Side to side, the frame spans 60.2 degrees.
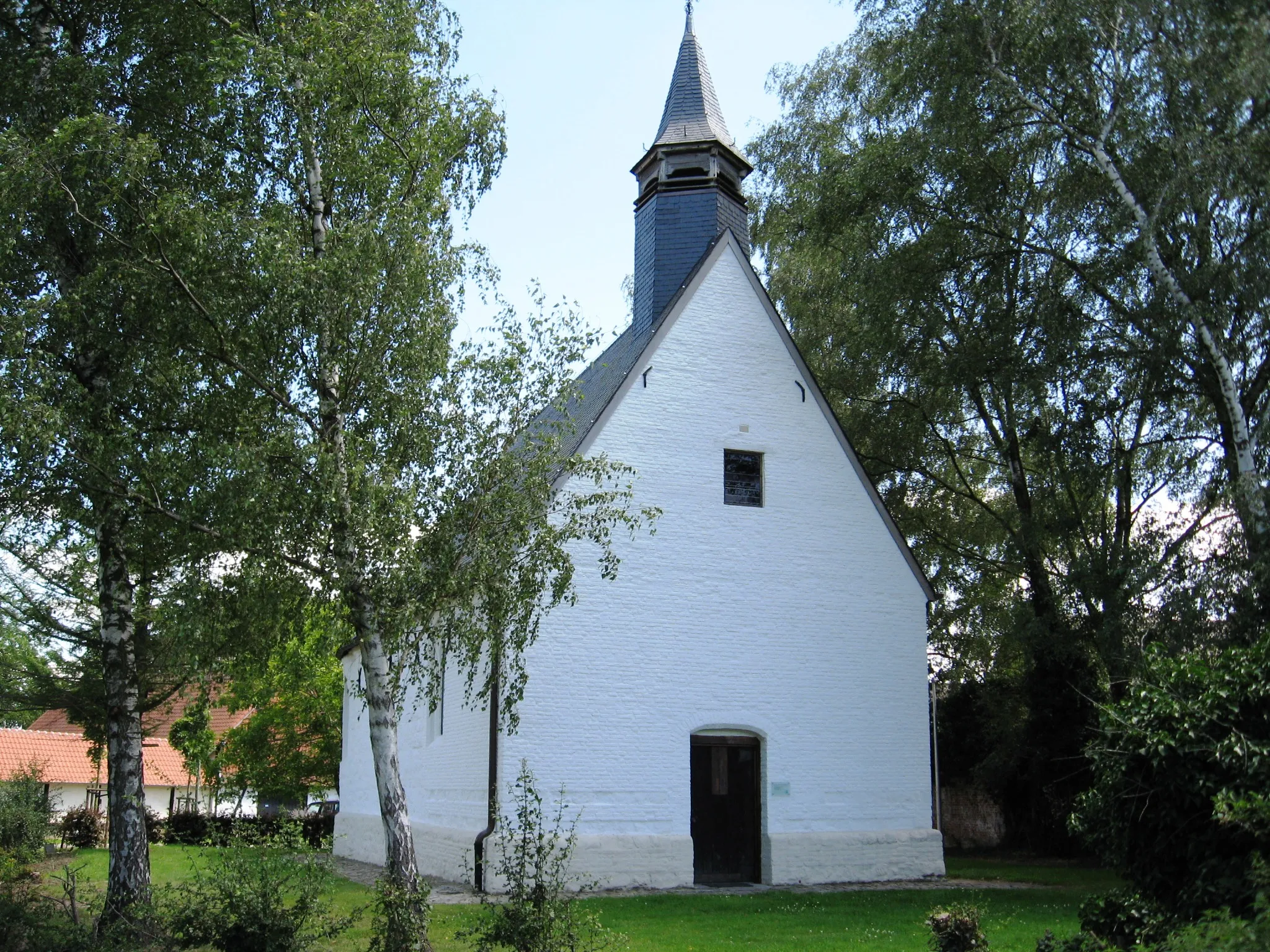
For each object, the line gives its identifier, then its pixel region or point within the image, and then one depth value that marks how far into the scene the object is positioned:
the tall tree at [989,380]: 17.88
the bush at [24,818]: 18.42
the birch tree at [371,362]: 9.78
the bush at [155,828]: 30.00
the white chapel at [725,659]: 15.61
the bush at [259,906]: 8.12
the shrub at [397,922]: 8.30
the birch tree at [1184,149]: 14.79
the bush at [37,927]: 8.57
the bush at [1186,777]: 6.72
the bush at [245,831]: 8.71
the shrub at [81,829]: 28.11
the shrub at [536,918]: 7.71
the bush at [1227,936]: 4.52
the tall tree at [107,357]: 9.98
